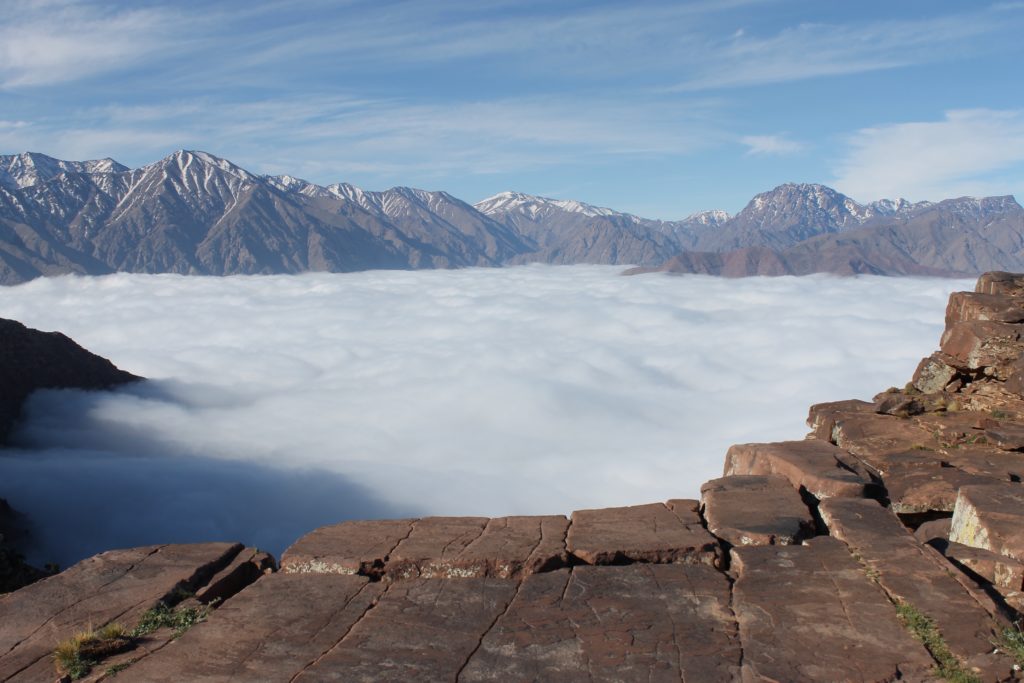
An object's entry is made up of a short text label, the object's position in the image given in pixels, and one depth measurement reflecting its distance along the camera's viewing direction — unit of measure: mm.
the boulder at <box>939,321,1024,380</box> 14945
